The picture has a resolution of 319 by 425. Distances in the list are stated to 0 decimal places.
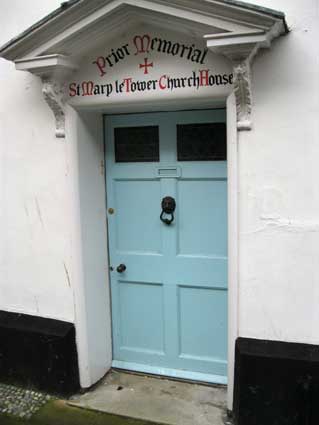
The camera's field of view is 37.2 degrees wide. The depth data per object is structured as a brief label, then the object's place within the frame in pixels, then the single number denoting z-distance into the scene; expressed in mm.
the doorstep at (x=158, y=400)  3550
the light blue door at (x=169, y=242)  3715
